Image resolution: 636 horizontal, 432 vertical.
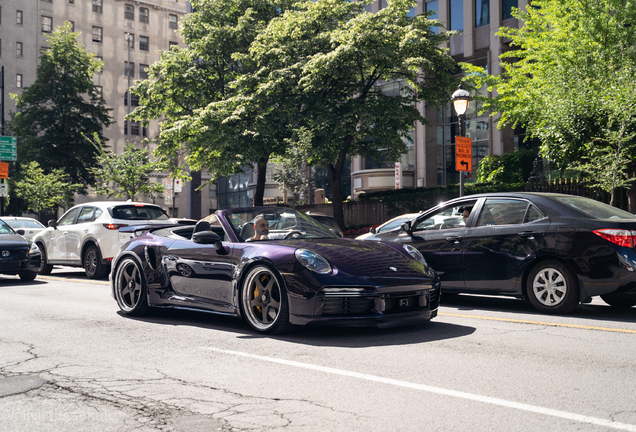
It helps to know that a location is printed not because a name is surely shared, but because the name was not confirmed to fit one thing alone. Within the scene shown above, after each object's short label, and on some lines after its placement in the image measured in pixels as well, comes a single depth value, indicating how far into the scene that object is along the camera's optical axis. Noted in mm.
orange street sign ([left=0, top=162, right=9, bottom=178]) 31359
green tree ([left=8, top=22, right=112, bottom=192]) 50531
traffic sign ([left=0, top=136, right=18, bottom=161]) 34312
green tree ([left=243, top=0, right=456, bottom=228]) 22484
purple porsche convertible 6160
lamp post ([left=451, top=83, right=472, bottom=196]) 16953
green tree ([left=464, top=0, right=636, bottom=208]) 17453
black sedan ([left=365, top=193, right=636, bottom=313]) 7582
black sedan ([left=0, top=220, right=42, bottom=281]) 13930
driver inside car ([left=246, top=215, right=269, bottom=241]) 7281
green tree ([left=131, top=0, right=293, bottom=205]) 25141
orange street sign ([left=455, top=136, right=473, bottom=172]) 16062
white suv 14484
